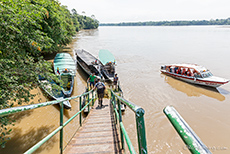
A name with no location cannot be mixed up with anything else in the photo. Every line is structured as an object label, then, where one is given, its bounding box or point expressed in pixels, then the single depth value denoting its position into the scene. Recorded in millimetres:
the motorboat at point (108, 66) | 15441
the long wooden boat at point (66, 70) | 12016
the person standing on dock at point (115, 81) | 12452
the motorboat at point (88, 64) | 15748
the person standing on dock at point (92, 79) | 10672
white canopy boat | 14197
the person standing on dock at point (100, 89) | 7430
